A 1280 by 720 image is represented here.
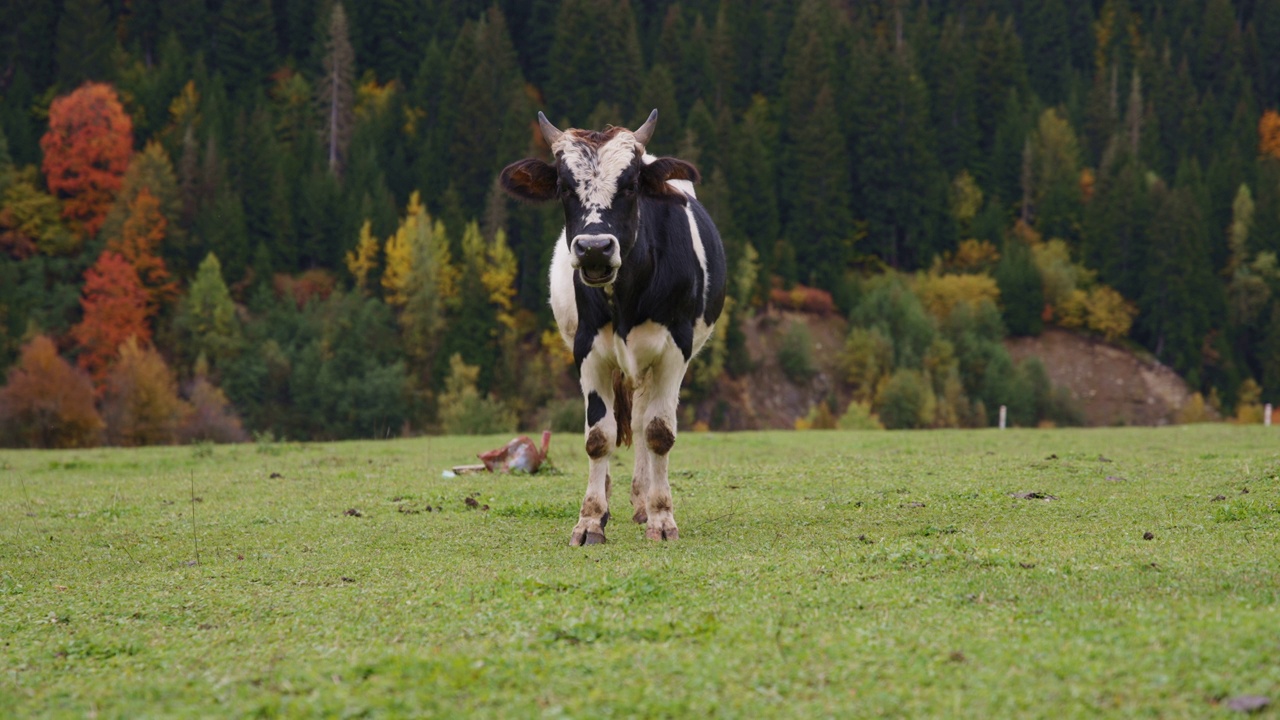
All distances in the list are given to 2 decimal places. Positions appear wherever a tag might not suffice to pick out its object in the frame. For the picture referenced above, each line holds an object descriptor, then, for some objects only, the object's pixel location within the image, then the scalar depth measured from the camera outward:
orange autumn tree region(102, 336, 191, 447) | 46.44
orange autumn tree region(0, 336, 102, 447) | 42.44
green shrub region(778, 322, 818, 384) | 89.56
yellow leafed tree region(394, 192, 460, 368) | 87.25
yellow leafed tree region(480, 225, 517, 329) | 89.19
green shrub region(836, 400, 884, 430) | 63.62
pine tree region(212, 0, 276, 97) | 113.31
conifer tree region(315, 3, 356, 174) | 108.69
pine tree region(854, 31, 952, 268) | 111.38
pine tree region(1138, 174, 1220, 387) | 102.75
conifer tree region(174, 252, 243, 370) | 82.06
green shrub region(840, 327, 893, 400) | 88.25
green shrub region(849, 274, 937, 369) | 90.56
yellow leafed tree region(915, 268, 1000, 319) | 101.56
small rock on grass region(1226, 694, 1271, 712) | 5.73
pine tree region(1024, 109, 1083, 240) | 114.62
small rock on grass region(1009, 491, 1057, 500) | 13.55
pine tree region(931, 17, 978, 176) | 118.88
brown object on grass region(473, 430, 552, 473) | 18.53
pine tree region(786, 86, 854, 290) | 103.62
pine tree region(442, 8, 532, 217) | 101.06
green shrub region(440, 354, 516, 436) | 54.22
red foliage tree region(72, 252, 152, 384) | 82.31
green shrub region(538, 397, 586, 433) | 50.59
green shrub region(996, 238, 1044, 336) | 102.44
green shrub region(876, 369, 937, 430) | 81.14
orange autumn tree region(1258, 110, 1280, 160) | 138.38
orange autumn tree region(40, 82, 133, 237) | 93.69
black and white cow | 11.44
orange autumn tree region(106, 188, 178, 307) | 87.38
